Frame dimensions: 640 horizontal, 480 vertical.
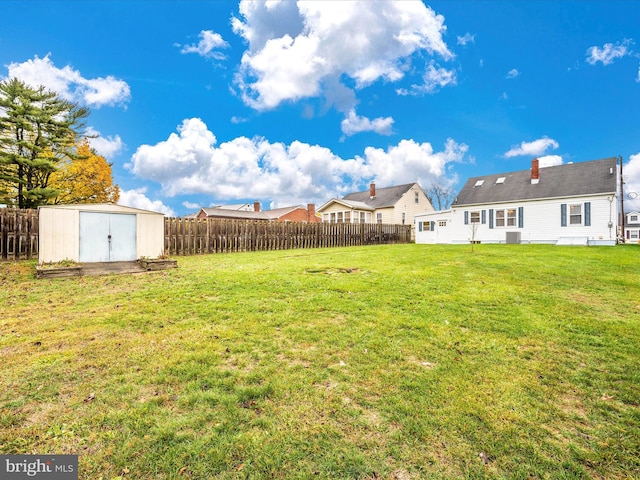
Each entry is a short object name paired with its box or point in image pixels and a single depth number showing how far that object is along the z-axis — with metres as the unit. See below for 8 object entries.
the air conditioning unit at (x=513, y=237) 21.30
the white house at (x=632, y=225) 59.75
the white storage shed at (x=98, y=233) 8.71
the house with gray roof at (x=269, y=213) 38.75
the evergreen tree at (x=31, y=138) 17.50
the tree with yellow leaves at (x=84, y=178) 20.92
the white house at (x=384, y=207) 30.22
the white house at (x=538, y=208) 18.30
